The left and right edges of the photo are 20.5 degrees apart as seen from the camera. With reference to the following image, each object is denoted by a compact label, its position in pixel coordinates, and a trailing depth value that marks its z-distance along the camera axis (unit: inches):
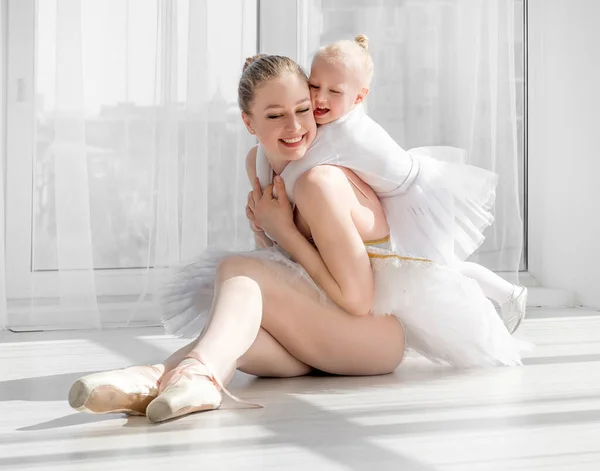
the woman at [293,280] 127.2
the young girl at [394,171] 133.8
